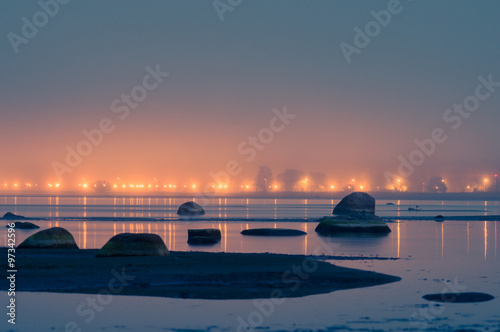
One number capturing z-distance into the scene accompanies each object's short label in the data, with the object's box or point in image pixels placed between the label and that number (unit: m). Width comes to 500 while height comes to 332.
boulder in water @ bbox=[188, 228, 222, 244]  57.78
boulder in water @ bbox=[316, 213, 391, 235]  74.69
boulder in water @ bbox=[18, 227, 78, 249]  42.41
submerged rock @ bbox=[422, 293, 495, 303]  25.72
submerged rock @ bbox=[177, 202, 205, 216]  131.12
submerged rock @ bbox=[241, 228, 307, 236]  71.06
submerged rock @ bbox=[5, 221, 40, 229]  78.94
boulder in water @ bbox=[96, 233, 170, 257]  36.69
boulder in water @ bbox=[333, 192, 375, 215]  99.94
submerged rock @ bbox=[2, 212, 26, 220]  107.56
